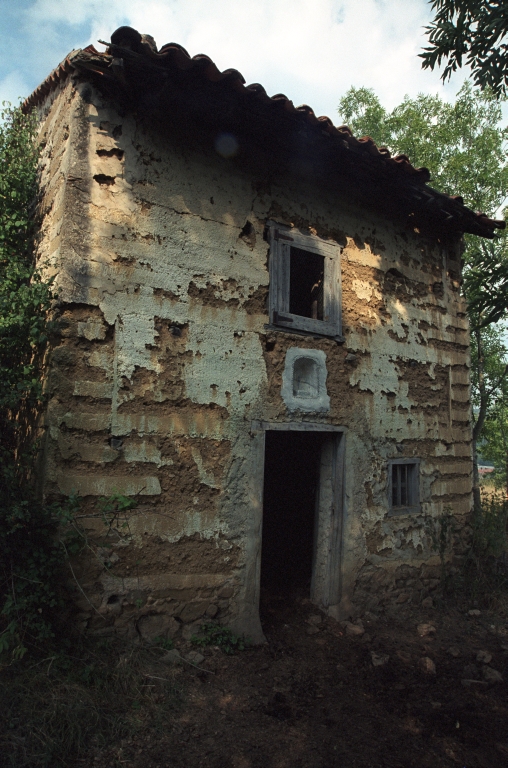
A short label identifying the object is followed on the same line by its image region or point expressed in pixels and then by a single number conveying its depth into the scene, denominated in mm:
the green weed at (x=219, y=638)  4156
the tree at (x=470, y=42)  5188
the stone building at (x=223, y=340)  3963
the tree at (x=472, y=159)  14039
